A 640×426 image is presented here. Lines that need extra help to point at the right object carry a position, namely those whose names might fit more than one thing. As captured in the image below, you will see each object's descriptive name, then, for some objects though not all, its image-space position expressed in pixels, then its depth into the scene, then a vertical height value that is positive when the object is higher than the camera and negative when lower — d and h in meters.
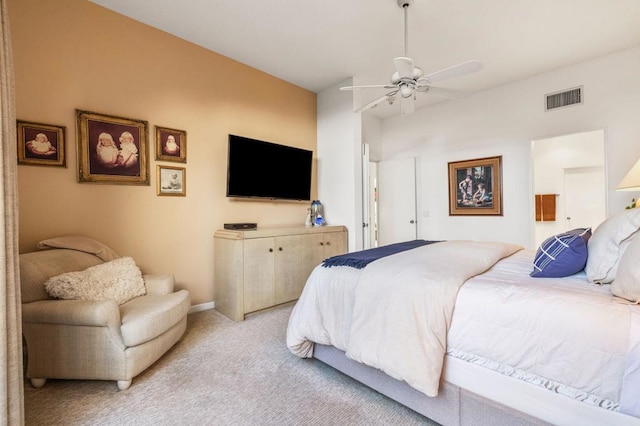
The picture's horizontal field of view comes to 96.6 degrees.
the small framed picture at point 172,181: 2.91 +0.32
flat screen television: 3.33 +0.51
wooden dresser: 2.91 -0.61
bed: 1.05 -0.54
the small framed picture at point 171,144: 2.89 +0.70
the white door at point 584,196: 4.69 +0.15
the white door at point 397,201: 5.04 +0.13
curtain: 1.12 -0.18
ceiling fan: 2.14 +1.05
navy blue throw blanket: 1.85 -0.34
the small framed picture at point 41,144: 2.20 +0.55
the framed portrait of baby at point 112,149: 2.47 +0.58
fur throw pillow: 1.89 -0.50
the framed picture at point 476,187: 4.16 +0.31
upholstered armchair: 1.74 -0.76
